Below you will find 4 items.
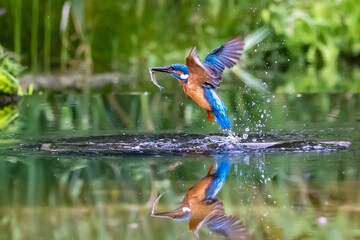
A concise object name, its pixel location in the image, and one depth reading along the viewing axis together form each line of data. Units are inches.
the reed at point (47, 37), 868.0
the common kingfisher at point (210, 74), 415.8
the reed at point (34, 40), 820.7
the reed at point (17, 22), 753.0
